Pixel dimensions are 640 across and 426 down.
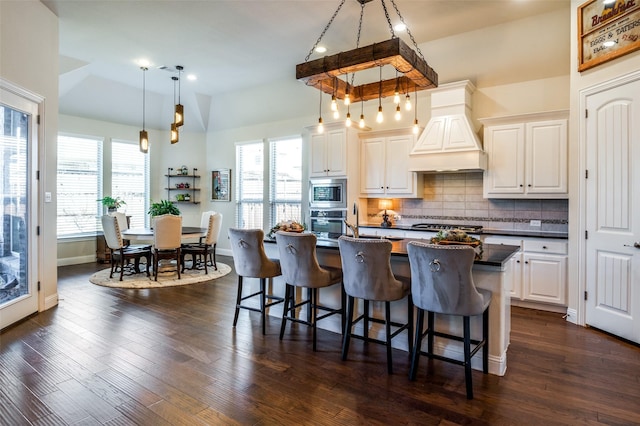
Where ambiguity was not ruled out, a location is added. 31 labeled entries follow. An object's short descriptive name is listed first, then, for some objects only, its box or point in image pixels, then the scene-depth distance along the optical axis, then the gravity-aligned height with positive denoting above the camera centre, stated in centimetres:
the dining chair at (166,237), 566 -42
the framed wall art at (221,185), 848 +59
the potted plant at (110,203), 743 +14
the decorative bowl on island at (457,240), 283 -22
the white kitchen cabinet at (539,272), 430 -73
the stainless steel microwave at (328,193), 600 +29
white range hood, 491 +101
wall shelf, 872 +50
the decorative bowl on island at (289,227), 371 -17
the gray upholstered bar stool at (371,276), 280 -51
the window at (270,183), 744 +59
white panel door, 344 +2
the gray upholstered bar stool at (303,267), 322 -51
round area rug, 559 -111
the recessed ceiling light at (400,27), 466 +234
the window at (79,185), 726 +51
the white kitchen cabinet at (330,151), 594 +98
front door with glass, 371 +2
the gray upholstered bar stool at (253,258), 360 -48
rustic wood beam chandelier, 288 +122
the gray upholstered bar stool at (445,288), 245 -53
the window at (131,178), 807 +71
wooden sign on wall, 342 +177
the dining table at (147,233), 589 -39
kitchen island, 279 -81
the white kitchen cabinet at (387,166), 565 +70
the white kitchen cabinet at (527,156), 452 +70
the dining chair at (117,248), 591 -63
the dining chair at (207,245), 641 -61
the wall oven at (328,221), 601 -17
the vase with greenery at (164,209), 628 +2
